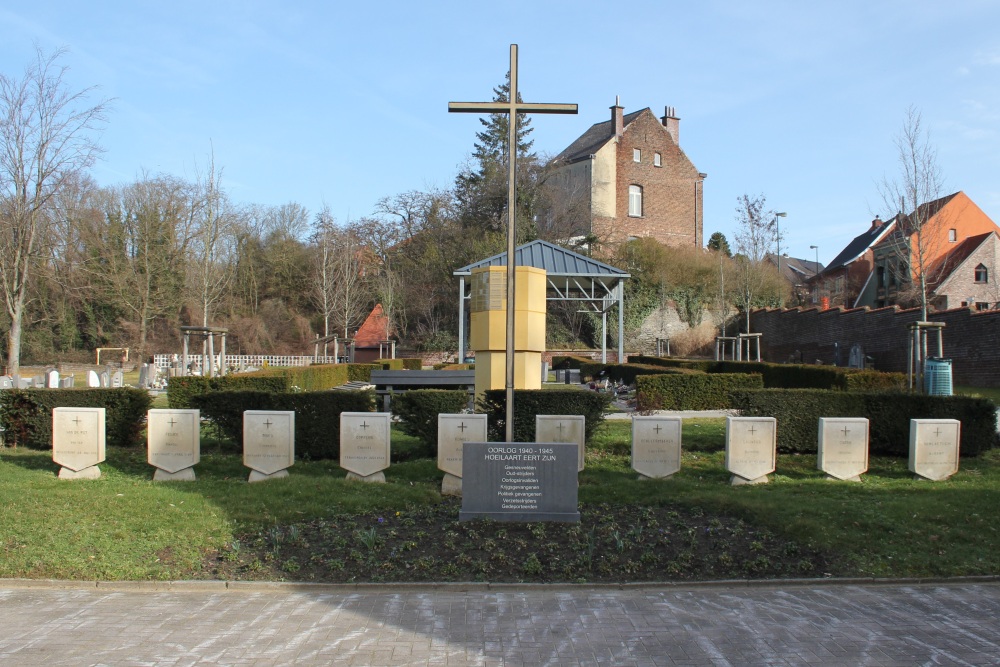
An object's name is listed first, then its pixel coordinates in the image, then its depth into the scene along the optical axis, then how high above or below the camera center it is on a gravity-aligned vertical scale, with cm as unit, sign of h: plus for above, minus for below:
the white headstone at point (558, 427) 997 -101
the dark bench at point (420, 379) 2162 -88
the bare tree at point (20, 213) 2833 +494
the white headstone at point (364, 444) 973 -121
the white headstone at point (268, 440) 982 -118
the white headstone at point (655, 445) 991 -122
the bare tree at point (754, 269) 4041 +443
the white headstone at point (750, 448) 976 -123
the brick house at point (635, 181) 5253 +1157
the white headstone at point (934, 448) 1012 -126
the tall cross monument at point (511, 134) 830 +233
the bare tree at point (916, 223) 2411 +435
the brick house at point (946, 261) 3798 +488
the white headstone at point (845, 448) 1004 -126
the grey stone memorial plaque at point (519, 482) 770 -132
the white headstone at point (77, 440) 991 -121
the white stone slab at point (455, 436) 953 -108
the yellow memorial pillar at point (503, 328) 1669 +44
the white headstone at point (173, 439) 991 -118
